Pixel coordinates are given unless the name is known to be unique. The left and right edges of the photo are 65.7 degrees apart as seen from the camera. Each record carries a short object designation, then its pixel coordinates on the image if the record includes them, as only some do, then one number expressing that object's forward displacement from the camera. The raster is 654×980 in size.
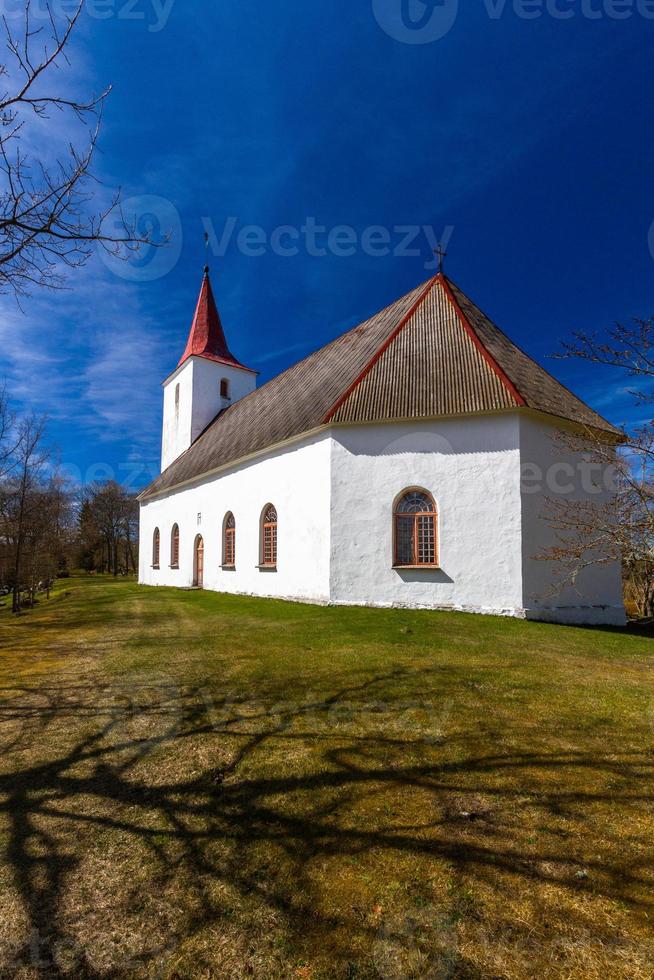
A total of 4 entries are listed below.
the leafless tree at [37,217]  3.74
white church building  12.93
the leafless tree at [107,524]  54.88
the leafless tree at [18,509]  17.89
